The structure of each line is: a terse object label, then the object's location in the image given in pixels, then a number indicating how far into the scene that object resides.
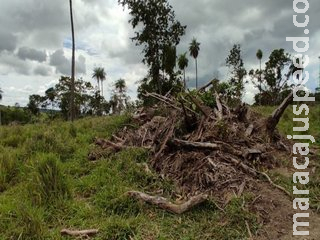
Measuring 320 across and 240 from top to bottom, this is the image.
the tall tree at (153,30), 16.14
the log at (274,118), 4.67
